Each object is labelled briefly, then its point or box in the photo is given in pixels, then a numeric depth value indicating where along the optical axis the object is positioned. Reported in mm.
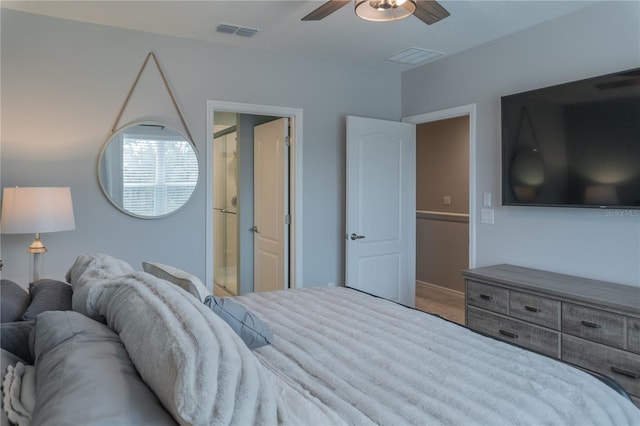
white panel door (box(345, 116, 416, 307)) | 3932
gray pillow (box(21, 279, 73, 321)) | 1588
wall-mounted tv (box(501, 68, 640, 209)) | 2586
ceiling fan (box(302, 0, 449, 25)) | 2049
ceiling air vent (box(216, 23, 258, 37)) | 3117
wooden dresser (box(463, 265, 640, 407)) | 2256
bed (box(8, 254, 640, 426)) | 868
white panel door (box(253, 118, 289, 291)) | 4012
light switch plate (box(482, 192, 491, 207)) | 3564
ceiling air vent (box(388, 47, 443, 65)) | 3707
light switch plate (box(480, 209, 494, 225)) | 3555
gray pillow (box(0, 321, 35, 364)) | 1334
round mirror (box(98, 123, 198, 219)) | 3109
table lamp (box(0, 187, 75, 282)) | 2461
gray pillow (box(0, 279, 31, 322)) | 1543
